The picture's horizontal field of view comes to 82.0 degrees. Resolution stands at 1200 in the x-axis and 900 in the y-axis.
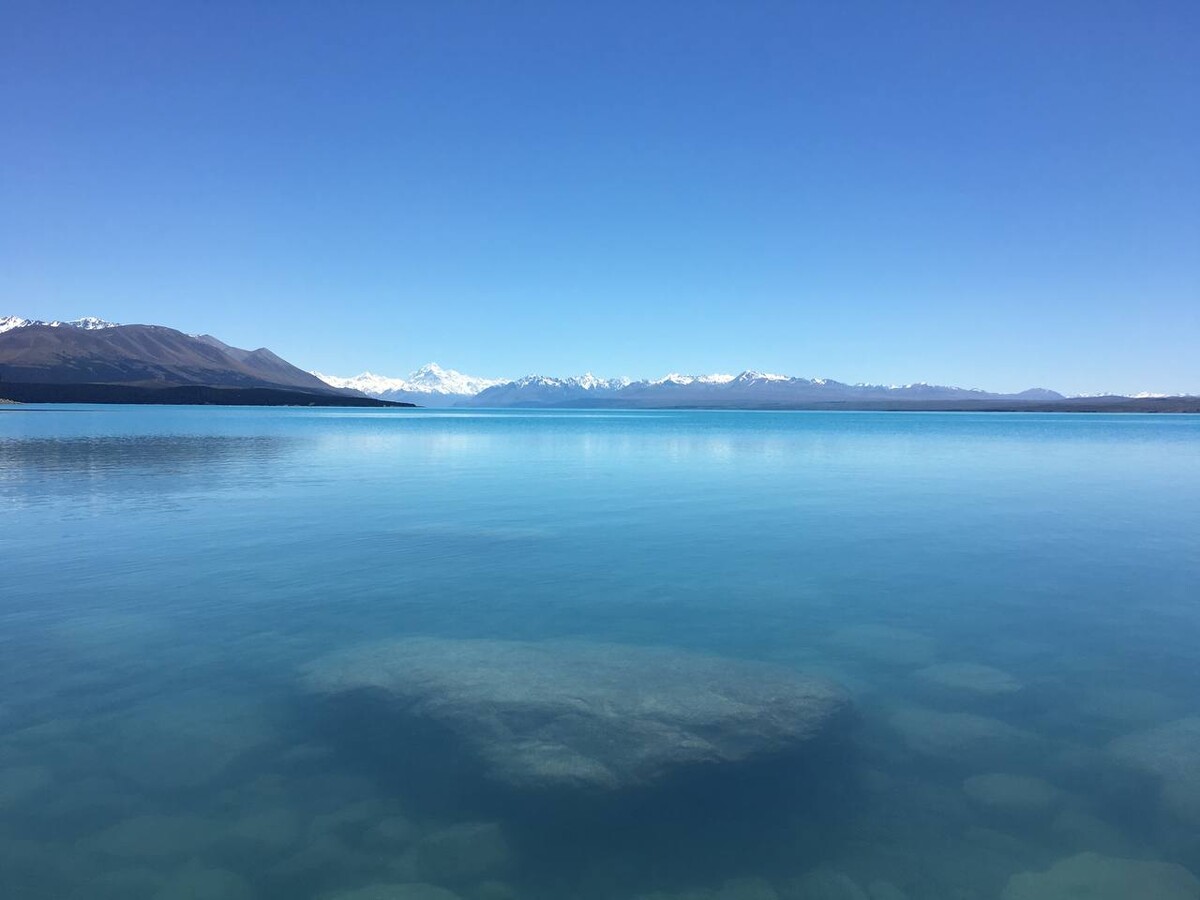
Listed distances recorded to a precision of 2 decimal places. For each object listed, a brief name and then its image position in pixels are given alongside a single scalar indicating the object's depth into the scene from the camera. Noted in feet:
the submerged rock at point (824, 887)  19.48
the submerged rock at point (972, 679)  32.89
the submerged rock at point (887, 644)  36.83
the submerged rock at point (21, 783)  23.45
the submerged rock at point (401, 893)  19.25
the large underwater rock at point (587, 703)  26.30
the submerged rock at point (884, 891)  19.53
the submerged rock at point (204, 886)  19.24
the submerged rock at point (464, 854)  20.22
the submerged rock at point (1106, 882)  19.62
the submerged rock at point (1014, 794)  23.59
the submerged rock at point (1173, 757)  24.09
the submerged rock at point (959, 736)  27.12
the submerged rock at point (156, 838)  21.06
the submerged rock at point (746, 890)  19.36
